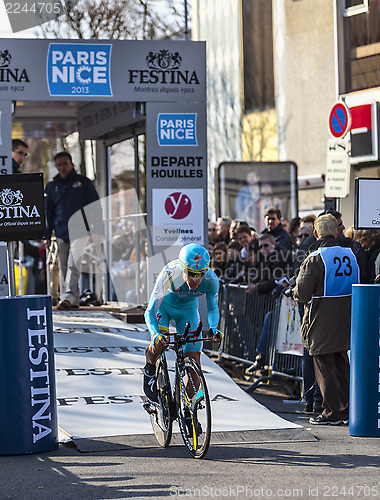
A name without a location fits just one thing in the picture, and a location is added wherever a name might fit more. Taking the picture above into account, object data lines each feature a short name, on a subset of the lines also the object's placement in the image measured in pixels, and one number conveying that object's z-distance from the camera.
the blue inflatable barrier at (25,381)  8.95
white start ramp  9.87
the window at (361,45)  22.91
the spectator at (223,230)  16.59
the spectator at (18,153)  14.96
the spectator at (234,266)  14.77
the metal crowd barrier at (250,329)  12.72
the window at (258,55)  29.58
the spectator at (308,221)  13.56
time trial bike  8.31
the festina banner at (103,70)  14.21
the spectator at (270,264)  13.27
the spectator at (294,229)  15.42
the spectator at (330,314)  10.53
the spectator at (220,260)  15.44
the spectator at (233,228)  15.56
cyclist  8.59
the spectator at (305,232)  13.35
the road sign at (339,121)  14.45
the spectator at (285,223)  16.58
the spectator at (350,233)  12.96
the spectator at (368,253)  11.45
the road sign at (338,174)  13.88
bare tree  31.03
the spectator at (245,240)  14.45
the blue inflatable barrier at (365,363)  9.35
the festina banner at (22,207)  11.02
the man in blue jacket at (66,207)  16.20
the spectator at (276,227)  13.80
